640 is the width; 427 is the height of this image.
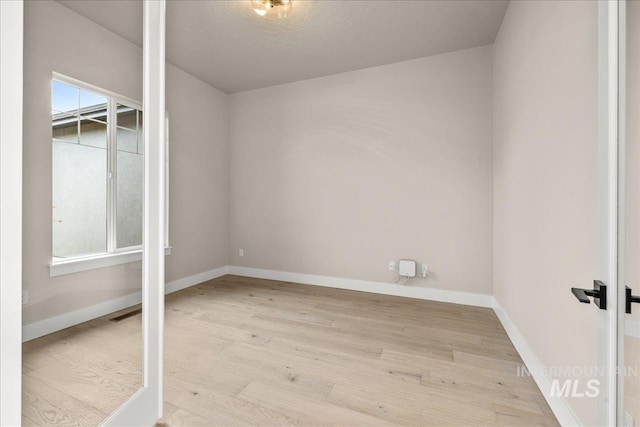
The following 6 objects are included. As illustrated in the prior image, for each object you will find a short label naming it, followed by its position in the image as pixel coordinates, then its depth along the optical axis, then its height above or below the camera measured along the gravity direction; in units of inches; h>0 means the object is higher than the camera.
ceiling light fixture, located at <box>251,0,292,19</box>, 94.5 +71.2
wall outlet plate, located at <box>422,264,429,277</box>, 131.3 -27.6
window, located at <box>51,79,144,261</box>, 50.8 +7.3
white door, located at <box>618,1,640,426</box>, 32.3 -0.3
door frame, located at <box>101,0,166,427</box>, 52.9 -2.4
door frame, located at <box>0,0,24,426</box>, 29.8 +0.2
